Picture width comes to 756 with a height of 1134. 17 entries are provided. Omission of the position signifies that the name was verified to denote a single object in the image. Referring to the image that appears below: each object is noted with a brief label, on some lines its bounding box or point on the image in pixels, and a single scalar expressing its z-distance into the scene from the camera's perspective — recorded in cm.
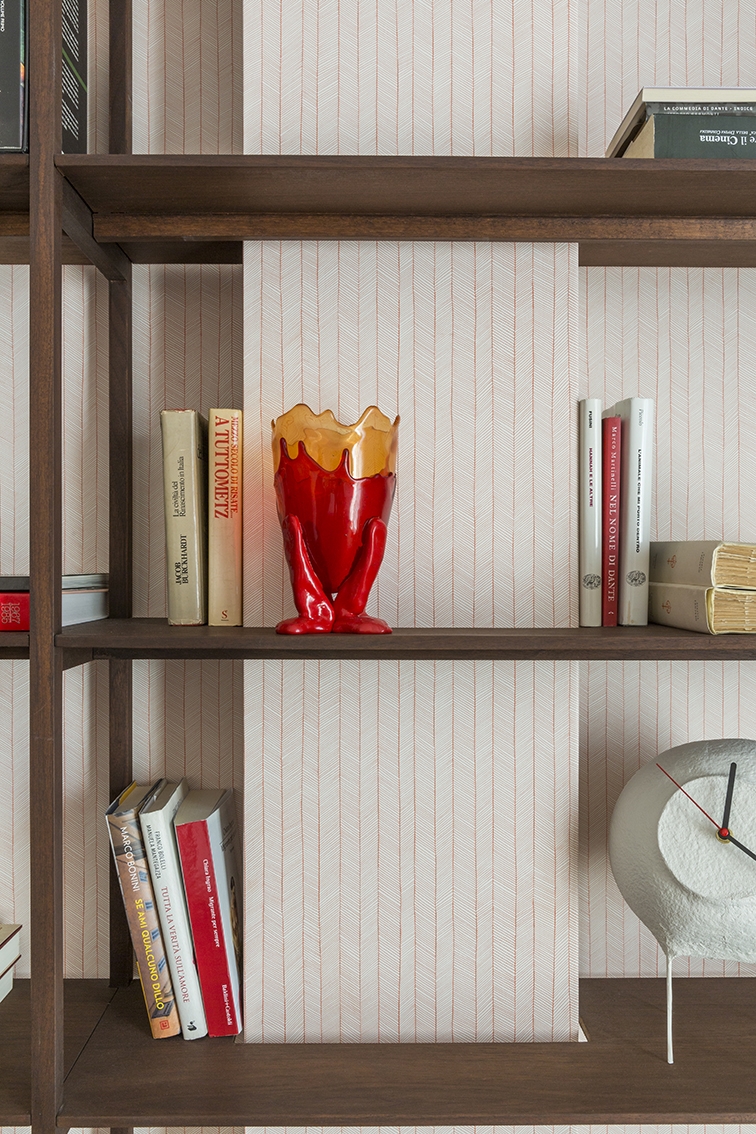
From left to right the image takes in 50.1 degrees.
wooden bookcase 84
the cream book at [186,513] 95
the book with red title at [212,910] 97
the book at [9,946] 107
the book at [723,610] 88
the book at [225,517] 95
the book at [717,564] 88
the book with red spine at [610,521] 99
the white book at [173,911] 96
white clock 91
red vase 89
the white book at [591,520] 100
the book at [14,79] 85
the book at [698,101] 89
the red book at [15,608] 91
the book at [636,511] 98
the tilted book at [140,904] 96
